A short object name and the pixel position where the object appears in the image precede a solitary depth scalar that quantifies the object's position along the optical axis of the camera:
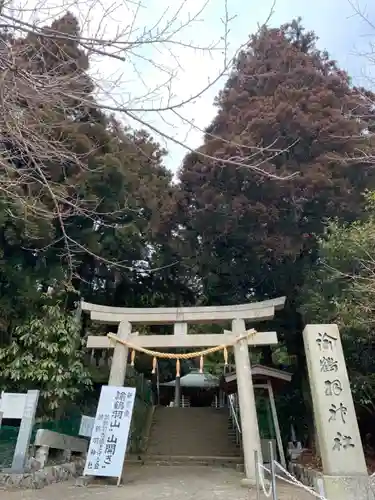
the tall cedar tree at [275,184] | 11.98
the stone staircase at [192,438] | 13.37
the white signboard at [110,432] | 8.41
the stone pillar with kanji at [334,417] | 5.15
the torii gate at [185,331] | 9.57
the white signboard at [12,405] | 8.12
